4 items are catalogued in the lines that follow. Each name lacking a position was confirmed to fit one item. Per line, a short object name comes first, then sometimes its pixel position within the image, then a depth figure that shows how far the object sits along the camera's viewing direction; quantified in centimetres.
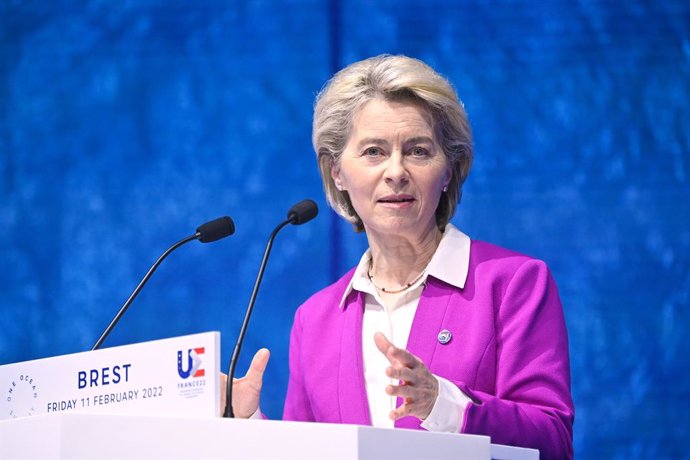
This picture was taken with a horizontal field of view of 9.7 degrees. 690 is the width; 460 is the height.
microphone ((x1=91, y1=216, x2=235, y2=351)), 494
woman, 493
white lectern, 453
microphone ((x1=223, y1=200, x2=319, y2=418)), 472
